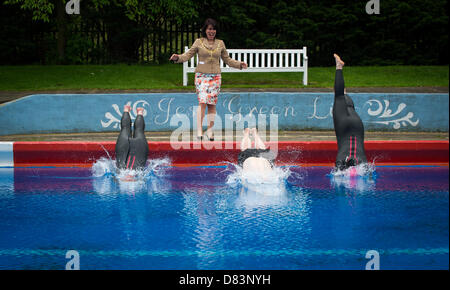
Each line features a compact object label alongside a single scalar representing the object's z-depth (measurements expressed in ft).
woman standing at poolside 31.99
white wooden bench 46.24
